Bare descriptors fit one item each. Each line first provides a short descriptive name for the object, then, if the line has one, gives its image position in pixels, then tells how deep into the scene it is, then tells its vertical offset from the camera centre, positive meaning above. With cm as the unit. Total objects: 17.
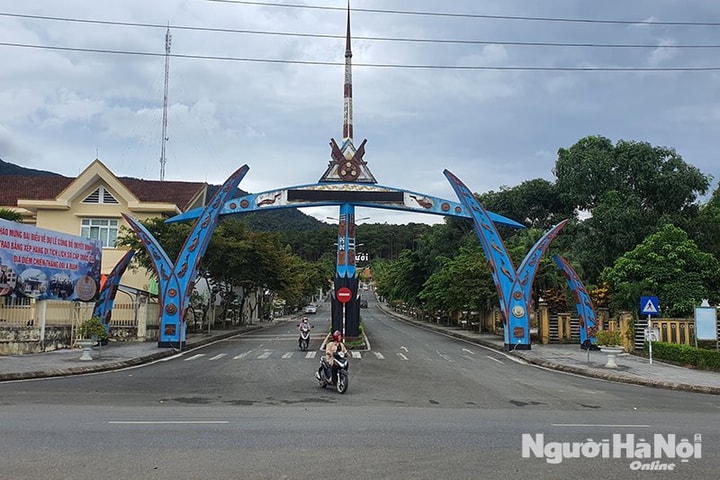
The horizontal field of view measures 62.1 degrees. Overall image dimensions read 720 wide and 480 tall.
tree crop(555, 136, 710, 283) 3738 +671
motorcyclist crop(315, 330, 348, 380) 1347 -135
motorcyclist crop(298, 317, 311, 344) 2457 -146
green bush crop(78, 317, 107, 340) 2031 -133
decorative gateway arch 2586 +364
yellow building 3822 +528
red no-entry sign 2636 -11
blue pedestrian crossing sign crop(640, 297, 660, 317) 1961 -32
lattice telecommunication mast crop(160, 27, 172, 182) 3991 +1268
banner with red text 2058 +94
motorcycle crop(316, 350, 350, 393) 1325 -180
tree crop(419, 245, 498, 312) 3541 +58
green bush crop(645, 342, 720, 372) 1908 -200
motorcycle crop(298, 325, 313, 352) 2458 -187
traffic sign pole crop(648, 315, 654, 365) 2039 -136
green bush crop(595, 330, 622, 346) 2316 -165
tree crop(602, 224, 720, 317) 2586 +94
